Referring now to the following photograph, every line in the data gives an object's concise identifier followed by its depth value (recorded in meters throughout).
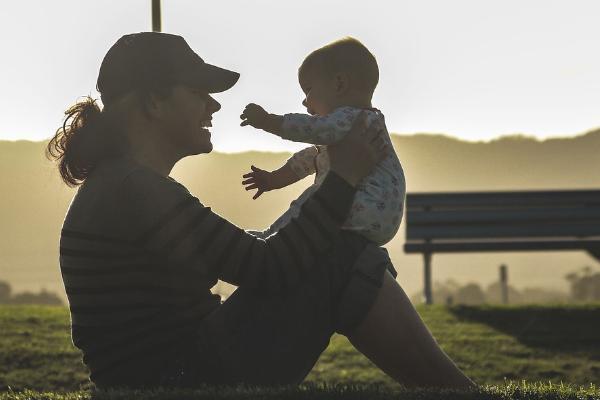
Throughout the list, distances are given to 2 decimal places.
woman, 6.17
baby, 6.79
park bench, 18.81
